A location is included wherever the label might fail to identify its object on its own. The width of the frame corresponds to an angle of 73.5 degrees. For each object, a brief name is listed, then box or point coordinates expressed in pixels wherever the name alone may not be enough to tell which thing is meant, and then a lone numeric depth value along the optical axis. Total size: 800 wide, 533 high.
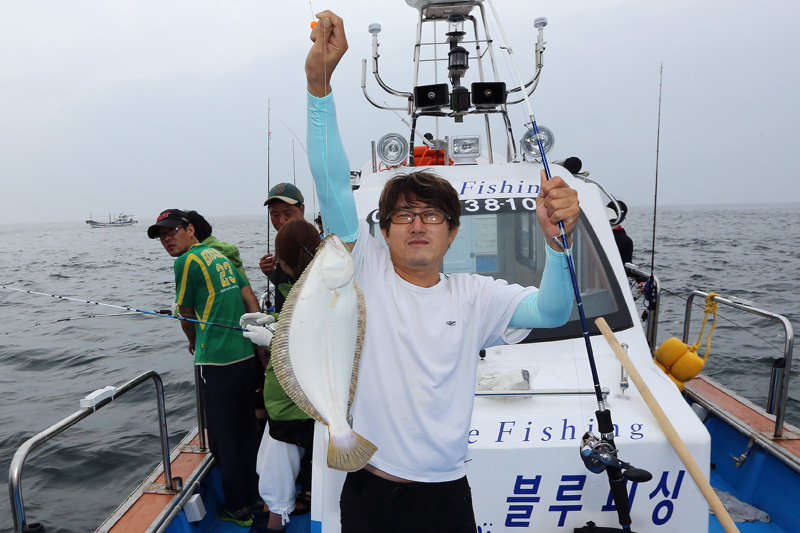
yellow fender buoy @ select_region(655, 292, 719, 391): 3.47
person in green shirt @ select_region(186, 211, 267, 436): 4.37
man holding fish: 1.77
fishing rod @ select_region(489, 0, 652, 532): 2.02
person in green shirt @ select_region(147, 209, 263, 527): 3.68
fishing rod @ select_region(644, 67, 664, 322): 4.37
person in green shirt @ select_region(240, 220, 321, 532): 3.38
